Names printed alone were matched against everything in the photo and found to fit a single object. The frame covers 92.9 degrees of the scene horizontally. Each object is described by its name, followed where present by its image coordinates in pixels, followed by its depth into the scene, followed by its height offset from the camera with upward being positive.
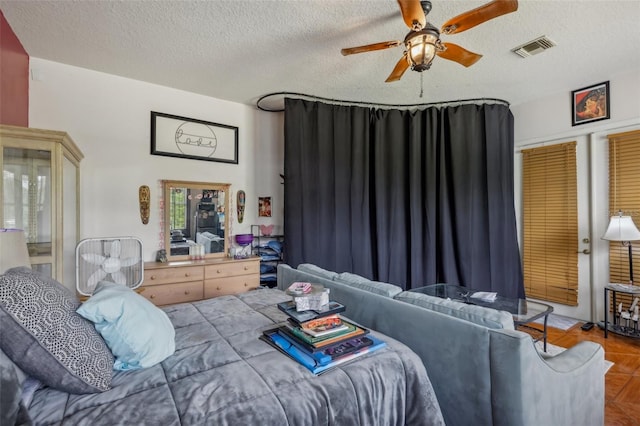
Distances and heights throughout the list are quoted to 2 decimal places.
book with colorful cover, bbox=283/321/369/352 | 1.30 -0.55
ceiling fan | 1.73 +1.15
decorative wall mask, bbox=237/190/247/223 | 3.77 +0.12
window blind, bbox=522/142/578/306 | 3.54 -0.14
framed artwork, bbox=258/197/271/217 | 3.91 +0.11
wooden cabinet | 1.94 +0.18
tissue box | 1.49 -0.43
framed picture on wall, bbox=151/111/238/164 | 3.33 +0.89
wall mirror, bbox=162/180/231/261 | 3.34 -0.02
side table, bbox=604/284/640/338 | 2.88 -1.11
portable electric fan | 2.69 -0.43
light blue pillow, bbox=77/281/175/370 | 1.18 -0.45
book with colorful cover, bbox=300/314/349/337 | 1.36 -0.52
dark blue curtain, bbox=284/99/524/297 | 3.67 +0.25
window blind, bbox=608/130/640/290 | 3.06 +0.22
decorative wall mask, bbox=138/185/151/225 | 3.21 +0.15
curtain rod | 3.55 +1.40
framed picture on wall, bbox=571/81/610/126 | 3.26 +1.19
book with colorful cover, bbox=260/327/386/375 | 1.23 -0.60
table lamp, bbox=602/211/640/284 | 2.82 -0.19
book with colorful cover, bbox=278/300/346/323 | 1.43 -0.48
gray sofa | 1.24 -0.71
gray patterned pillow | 0.94 -0.40
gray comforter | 0.96 -0.62
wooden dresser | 2.96 -0.66
